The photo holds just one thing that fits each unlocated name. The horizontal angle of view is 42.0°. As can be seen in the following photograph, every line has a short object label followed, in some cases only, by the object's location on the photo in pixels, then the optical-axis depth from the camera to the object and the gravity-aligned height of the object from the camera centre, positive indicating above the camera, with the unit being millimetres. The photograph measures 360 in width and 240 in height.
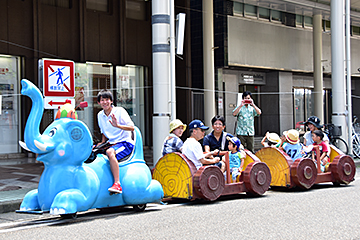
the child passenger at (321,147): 9883 -595
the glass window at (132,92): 18172 +1187
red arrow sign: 9208 +392
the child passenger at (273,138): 10353 -409
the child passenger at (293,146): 9555 -546
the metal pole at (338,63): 15773 +1906
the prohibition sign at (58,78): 9234 +901
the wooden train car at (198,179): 7621 -993
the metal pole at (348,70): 15469 +1632
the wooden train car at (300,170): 9125 -1021
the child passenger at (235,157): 8461 -670
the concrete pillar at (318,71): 21656 +2232
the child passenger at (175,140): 8078 -328
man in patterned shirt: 10845 -18
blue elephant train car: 6164 -659
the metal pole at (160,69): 10414 +1170
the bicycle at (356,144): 16125 -882
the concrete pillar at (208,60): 17469 +2283
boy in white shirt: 6936 -63
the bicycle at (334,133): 14703 -444
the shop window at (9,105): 15289 +605
